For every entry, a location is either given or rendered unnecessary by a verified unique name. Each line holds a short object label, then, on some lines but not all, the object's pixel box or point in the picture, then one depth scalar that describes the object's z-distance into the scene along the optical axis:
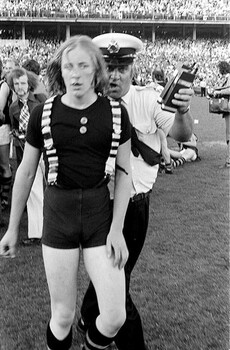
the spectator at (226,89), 9.62
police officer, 3.21
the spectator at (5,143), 6.41
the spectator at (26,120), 5.67
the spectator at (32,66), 7.40
